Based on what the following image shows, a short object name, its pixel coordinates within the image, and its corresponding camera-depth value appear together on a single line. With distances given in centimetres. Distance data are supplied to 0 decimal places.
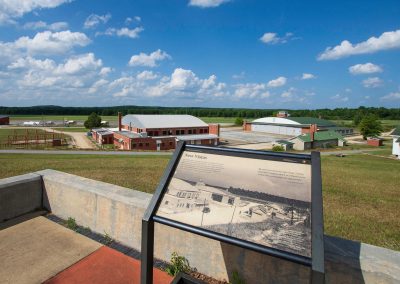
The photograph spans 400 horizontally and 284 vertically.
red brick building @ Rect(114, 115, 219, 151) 4143
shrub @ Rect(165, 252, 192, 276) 387
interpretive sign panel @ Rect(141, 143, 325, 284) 228
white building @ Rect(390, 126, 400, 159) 3509
